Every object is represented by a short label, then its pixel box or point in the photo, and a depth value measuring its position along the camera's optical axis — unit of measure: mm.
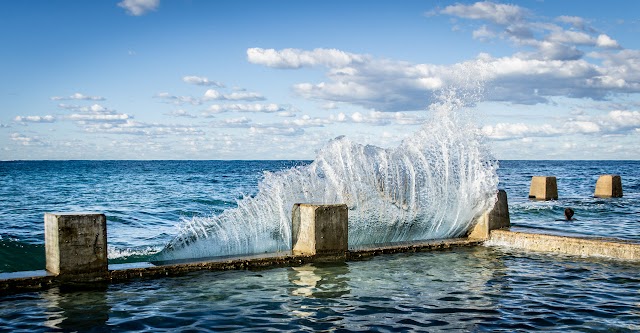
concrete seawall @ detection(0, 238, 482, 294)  9828
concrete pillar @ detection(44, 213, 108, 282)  9953
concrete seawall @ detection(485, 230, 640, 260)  12891
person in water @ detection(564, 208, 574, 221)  22516
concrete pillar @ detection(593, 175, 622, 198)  38031
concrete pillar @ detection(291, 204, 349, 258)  12250
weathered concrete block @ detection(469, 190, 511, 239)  15156
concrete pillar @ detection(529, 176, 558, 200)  35344
